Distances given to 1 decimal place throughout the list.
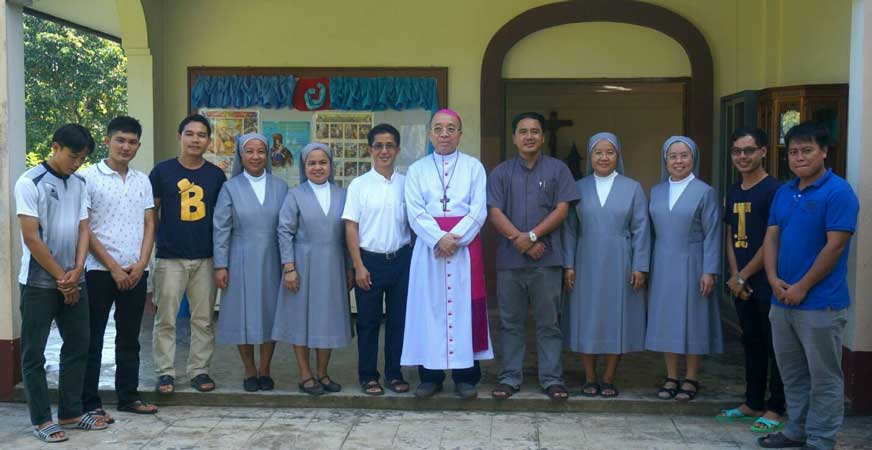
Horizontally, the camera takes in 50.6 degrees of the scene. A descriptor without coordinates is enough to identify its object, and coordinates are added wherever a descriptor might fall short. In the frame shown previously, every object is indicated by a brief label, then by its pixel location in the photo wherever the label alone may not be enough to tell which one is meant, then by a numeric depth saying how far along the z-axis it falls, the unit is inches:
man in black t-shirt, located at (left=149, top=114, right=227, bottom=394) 226.1
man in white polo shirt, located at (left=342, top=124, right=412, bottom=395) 225.0
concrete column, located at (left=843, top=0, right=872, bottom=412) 210.2
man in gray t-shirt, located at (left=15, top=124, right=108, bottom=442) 193.5
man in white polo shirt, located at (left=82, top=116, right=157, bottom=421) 210.5
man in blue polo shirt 183.0
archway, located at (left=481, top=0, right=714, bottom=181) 323.6
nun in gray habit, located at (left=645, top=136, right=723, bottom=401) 219.5
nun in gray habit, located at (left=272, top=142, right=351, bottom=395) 226.5
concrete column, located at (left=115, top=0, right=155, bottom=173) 323.3
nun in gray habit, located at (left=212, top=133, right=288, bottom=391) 227.3
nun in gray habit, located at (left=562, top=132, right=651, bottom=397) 223.1
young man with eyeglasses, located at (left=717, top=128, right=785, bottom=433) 209.8
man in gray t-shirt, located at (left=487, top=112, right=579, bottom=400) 222.1
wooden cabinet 268.7
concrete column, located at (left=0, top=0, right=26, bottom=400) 225.8
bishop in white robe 222.1
